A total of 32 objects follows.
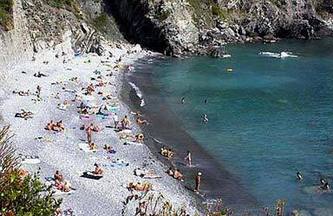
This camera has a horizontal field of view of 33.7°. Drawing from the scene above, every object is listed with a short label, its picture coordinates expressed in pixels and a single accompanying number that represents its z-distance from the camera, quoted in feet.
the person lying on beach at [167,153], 170.90
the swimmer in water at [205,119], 209.46
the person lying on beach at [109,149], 166.61
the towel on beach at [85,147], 164.55
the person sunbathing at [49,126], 178.19
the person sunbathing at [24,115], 186.14
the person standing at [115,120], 193.37
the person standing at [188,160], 166.91
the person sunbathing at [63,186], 132.57
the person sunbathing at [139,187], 140.36
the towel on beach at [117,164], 155.19
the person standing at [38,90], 216.84
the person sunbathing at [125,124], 191.52
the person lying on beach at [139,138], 180.60
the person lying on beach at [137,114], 211.70
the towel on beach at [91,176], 144.56
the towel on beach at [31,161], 146.37
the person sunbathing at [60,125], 179.51
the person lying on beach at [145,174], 150.41
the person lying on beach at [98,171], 145.48
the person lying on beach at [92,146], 166.40
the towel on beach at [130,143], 177.06
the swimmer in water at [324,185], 151.25
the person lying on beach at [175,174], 153.99
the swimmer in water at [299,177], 158.10
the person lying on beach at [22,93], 213.46
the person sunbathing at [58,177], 136.20
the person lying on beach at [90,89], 231.55
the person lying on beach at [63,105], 206.59
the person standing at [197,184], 147.42
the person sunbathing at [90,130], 173.56
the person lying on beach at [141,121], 201.77
